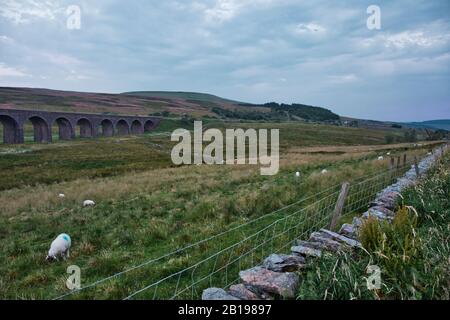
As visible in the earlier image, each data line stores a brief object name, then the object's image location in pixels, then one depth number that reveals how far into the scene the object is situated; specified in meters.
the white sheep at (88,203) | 15.49
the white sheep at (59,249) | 8.13
